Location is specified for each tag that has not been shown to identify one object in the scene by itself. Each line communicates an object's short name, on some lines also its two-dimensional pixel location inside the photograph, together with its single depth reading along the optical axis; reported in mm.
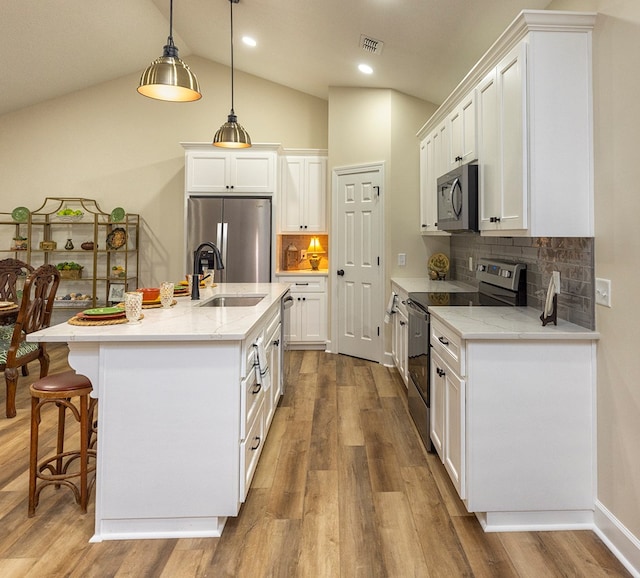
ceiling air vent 3994
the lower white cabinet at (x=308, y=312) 5660
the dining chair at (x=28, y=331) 3365
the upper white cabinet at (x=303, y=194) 5828
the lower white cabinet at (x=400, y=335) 3912
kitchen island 1968
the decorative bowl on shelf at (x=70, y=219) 5980
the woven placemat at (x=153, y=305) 2684
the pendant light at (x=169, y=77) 2307
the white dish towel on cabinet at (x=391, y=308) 4402
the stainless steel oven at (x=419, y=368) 2812
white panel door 5066
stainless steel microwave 2877
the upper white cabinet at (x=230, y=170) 5477
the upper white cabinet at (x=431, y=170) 3727
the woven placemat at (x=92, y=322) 2096
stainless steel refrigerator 5324
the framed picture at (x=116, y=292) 5886
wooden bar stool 2094
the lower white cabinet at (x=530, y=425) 2049
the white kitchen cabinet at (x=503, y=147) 2205
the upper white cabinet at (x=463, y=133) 2928
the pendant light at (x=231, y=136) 3518
